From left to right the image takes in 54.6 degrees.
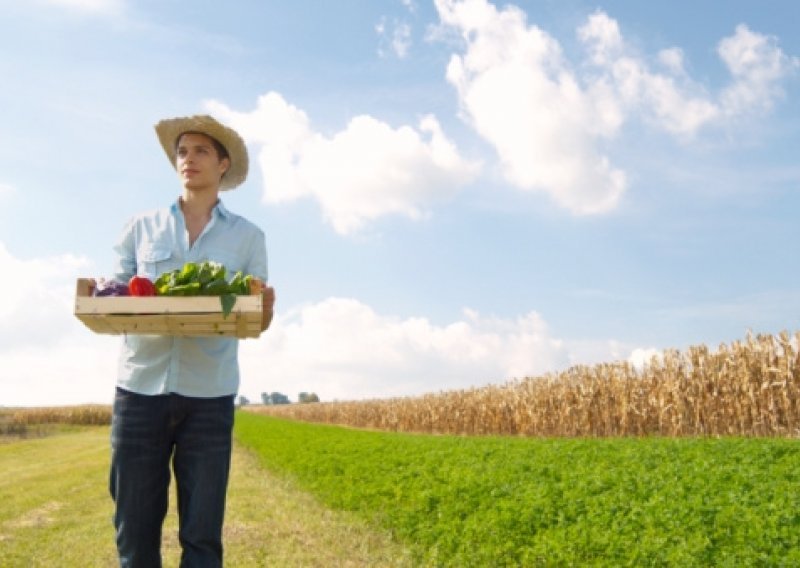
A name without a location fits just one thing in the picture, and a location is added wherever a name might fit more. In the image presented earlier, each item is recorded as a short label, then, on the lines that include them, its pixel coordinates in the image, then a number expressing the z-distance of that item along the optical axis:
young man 3.81
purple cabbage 3.81
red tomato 3.77
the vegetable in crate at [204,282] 3.63
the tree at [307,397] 138.80
